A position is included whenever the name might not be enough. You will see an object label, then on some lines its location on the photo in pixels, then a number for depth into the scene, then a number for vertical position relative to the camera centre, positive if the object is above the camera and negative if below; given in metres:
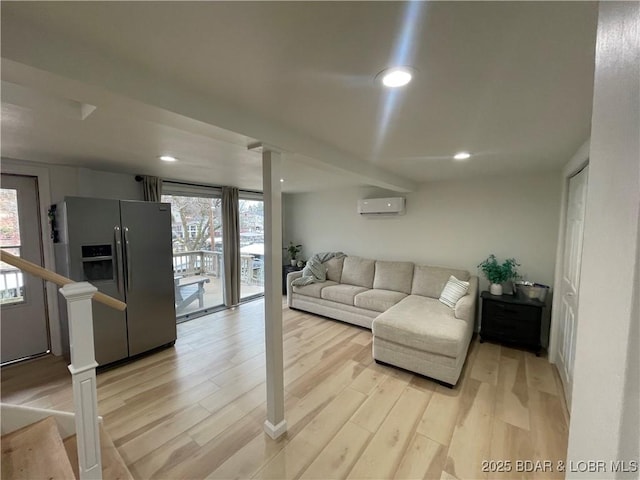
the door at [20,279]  2.82 -0.63
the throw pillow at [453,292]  3.35 -0.89
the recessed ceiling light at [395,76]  1.13 +0.64
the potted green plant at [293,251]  5.78 -0.64
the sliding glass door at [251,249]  5.42 -0.58
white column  1.85 -0.50
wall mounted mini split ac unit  4.28 +0.27
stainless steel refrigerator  2.65 -0.46
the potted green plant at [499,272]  3.40 -0.64
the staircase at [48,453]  1.29 -1.21
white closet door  2.29 -0.51
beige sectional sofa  2.60 -1.08
